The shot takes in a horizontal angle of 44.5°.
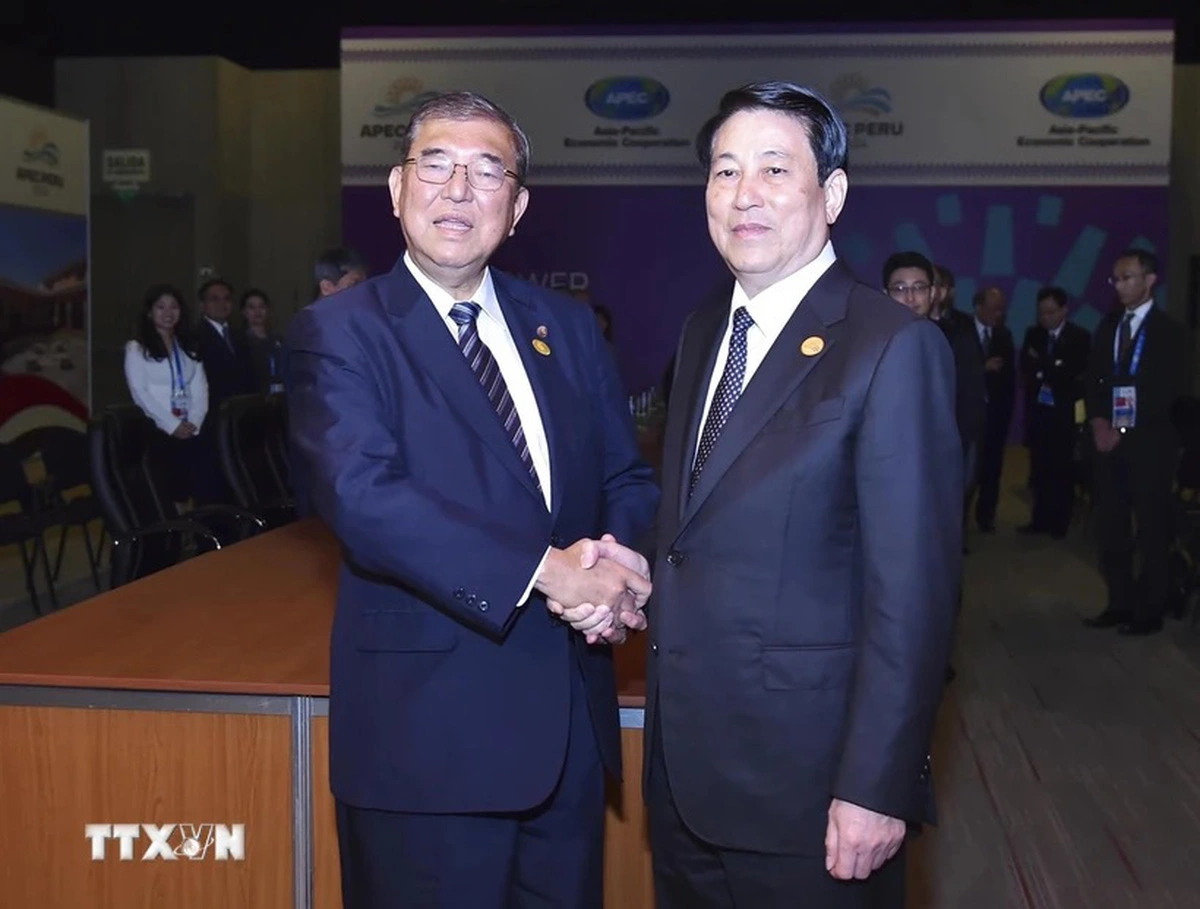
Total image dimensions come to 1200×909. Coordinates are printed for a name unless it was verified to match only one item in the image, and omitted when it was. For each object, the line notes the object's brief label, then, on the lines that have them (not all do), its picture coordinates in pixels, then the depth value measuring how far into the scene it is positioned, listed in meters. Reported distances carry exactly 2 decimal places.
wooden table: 2.57
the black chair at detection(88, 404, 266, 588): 4.98
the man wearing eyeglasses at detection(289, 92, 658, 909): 1.86
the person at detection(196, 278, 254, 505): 8.28
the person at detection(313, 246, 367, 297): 5.77
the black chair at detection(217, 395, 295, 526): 5.69
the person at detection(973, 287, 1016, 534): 9.60
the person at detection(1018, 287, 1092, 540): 9.32
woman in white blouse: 7.57
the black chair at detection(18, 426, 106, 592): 6.75
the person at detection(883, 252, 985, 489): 5.14
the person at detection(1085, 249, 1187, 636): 6.27
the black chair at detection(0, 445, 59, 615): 6.17
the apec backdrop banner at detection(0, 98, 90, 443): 8.72
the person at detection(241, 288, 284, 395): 8.93
